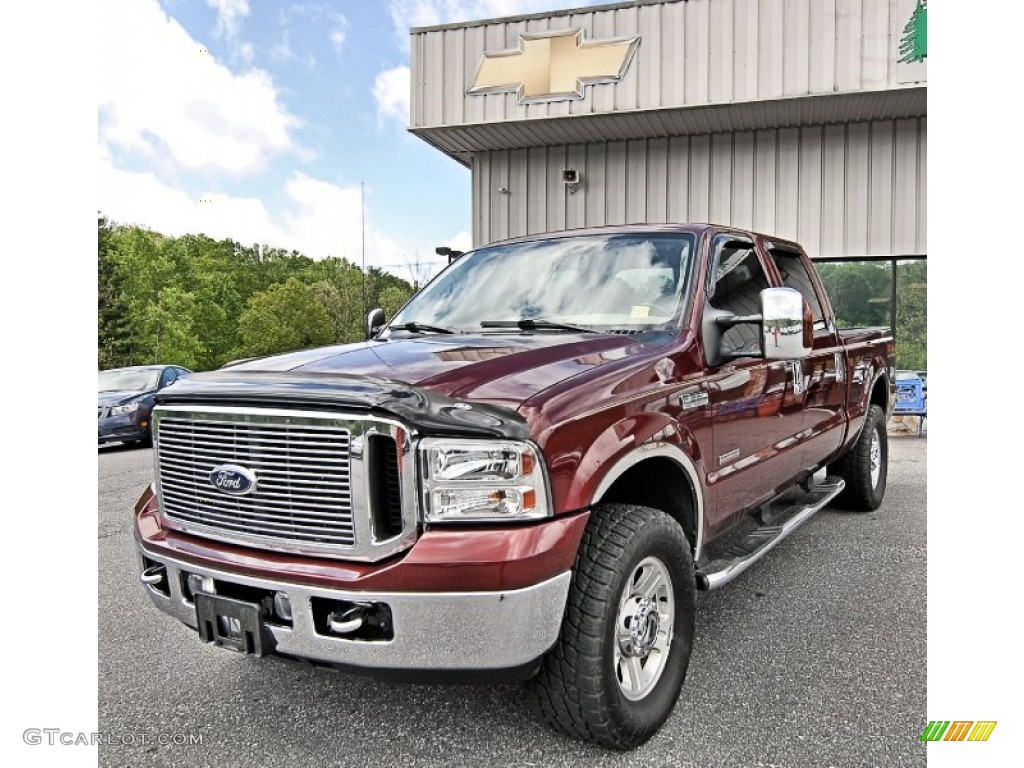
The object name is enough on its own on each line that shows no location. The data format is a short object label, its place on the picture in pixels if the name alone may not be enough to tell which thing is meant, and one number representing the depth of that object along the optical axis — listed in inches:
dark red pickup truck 87.0
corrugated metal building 405.1
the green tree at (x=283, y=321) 2583.7
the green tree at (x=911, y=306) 442.9
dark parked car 450.6
